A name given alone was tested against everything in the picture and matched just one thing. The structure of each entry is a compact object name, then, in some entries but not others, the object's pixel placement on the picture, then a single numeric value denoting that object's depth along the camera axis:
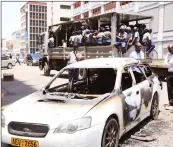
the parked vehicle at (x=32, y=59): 22.99
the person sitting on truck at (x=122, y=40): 7.90
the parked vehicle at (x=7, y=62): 18.48
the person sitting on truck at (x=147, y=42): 8.36
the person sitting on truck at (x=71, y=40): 9.82
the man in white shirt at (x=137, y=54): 5.01
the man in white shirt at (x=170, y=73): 4.64
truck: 8.17
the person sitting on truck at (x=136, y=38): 8.11
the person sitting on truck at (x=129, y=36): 8.00
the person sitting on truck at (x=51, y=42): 11.13
